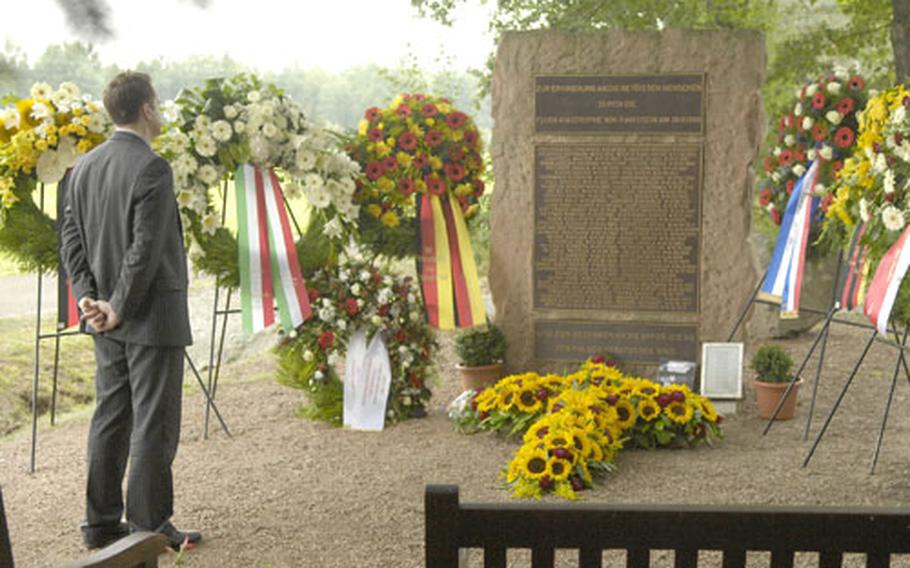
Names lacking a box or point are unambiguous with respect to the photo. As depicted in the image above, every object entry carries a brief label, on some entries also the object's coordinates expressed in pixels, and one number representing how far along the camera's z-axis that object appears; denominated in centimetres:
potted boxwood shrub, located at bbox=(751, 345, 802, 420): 671
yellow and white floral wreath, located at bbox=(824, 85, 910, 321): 486
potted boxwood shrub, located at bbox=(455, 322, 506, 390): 722
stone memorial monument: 693
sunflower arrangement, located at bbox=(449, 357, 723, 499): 529
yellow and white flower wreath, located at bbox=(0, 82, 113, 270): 558
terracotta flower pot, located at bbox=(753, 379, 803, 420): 670
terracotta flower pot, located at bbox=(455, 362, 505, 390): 721
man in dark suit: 422
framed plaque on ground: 677
